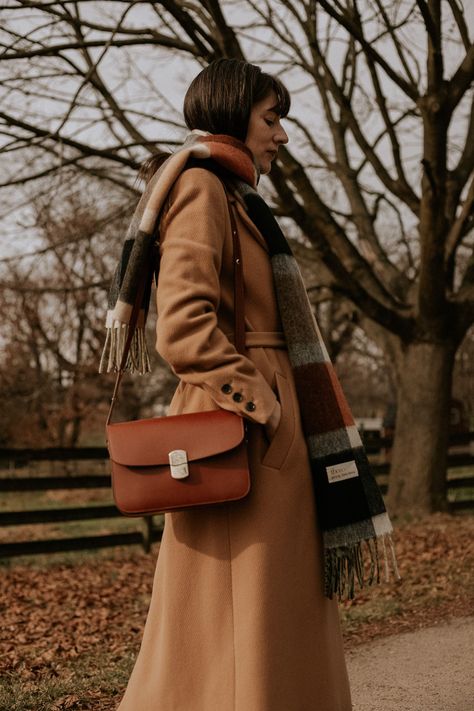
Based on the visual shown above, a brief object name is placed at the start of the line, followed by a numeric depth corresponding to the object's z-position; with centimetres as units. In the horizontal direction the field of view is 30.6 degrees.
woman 213
